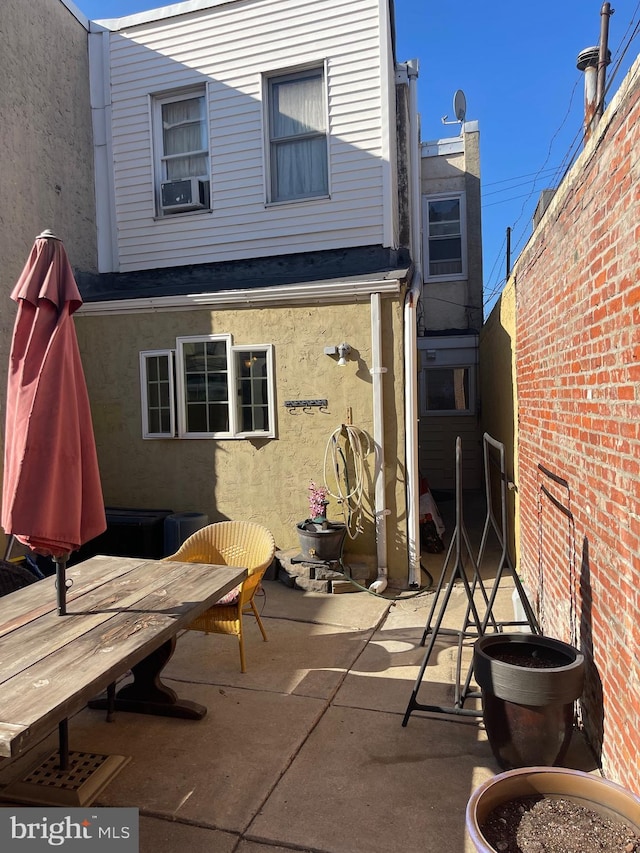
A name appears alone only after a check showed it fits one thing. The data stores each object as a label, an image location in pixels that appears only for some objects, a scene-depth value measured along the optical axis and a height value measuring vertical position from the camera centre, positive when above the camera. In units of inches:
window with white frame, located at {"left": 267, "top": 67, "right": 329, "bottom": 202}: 308.2 +139.6
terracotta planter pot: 82.4 -56.8
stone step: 244.4 -71.0
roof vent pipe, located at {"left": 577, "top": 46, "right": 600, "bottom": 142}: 204.2 +114.2
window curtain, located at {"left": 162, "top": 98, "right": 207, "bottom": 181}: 327.3 +149.4
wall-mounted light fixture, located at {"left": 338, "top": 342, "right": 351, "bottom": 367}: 255.0 +22.1
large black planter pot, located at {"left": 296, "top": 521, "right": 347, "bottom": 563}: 246.7 -56.9
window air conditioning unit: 319.3 +114.6
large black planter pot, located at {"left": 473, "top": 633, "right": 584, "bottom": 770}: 110.9 -58.4
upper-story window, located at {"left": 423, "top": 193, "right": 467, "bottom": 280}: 501.0 +138.7
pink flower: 253.8 -41.9
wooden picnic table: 88.0 -42.5
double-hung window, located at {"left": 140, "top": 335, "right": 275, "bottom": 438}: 275.9 +7.6
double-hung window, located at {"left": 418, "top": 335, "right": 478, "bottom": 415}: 484.1 +22.2
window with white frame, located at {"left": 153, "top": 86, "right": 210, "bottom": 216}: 322.3 +141.6
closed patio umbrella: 112.9 -2.6
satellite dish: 526.3 +261.6
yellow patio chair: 183.2 -44.2
